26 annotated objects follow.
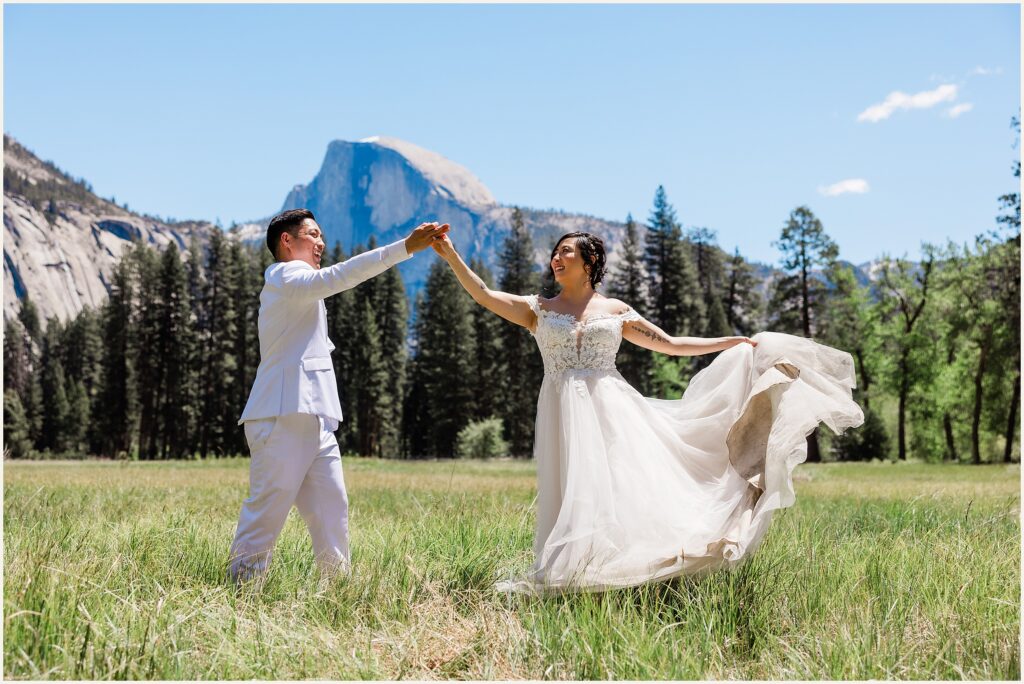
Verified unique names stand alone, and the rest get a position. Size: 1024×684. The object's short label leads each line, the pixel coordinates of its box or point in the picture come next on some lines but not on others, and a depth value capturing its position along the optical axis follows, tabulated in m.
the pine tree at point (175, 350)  57.62
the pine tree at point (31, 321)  91.88
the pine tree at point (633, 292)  52.16
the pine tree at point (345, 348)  65.19
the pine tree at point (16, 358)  87.28
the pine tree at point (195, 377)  62.38
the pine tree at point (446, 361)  63.53
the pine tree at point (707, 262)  71.62
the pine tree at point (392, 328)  66.81
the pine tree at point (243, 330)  64.19
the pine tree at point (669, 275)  54.41
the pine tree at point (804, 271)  47.97
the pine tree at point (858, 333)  50.16
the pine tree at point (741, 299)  64.94
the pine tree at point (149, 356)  58.66
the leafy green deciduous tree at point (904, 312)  46.66
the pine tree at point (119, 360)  63.31
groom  5.45
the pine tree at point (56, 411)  72.38
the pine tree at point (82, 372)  71.25
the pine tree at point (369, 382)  61.59
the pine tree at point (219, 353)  62.44
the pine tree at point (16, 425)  62.13
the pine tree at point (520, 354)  60.88
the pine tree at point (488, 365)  63.94
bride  4.99
